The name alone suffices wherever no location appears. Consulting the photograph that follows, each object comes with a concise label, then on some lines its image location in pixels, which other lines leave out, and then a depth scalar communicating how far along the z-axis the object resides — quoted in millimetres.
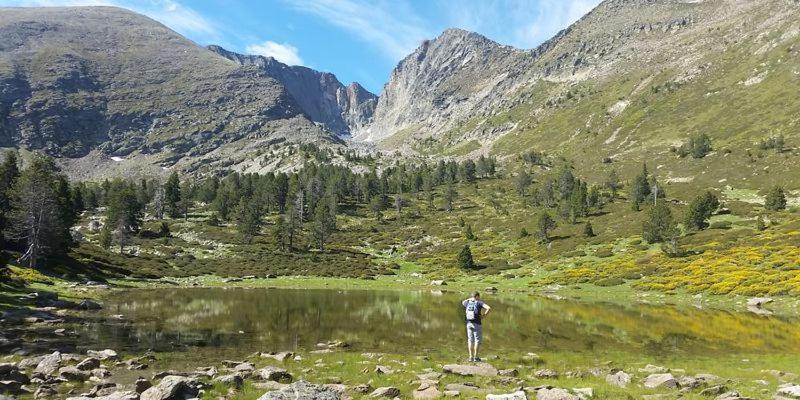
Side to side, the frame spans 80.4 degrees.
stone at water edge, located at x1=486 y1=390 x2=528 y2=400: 12305
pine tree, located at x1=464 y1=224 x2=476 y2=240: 122250
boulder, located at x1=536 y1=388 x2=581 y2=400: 12969
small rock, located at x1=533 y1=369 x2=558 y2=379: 17734
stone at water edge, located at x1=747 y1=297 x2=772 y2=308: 46750
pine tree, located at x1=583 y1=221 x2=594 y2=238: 102681
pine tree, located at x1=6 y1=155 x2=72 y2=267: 59312
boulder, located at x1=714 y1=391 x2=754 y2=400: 13680
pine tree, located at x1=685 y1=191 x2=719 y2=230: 91438
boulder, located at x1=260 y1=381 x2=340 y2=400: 11727
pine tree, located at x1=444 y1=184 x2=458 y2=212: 167000
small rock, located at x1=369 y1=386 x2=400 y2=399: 13891
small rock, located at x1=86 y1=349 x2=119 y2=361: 18683
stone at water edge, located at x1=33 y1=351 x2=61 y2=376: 15848
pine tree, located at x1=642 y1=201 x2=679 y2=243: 83244
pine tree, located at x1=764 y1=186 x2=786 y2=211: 98000
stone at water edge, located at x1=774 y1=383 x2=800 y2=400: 13969
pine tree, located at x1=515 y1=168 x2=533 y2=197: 185875
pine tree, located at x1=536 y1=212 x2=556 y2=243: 104062
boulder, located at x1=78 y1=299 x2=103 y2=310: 35156
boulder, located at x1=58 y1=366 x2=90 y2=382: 15555
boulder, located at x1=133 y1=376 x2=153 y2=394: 13883
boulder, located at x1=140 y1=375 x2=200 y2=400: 12828
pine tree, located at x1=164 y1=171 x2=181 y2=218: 154375
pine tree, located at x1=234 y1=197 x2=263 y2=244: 114200
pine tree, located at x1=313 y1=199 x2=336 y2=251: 112125
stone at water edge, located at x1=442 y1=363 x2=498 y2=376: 17703
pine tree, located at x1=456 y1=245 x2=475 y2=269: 89938
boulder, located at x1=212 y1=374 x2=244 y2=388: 15060
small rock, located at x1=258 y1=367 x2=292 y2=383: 16281
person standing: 20453
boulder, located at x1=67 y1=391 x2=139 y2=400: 12539
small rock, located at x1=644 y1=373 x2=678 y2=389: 15888
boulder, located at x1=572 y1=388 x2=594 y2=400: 13645
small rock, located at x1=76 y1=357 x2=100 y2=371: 16697
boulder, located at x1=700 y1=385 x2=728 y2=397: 14763
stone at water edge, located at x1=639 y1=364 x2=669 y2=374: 18591
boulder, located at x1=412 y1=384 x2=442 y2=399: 13766
